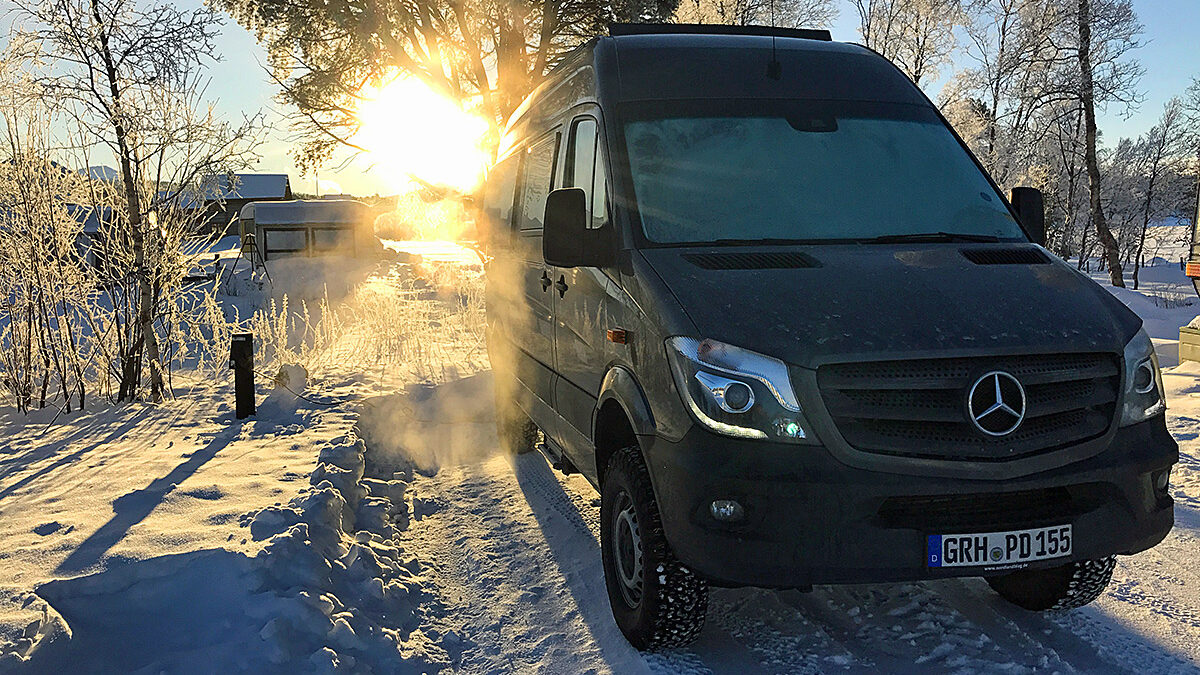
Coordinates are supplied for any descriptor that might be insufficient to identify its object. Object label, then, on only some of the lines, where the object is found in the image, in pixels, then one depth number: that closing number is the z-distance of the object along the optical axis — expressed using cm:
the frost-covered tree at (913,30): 2927
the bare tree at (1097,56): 2478
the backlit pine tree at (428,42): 1989
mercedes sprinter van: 290
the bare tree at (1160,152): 5784
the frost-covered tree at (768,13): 2497
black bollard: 700
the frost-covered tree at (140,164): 765
